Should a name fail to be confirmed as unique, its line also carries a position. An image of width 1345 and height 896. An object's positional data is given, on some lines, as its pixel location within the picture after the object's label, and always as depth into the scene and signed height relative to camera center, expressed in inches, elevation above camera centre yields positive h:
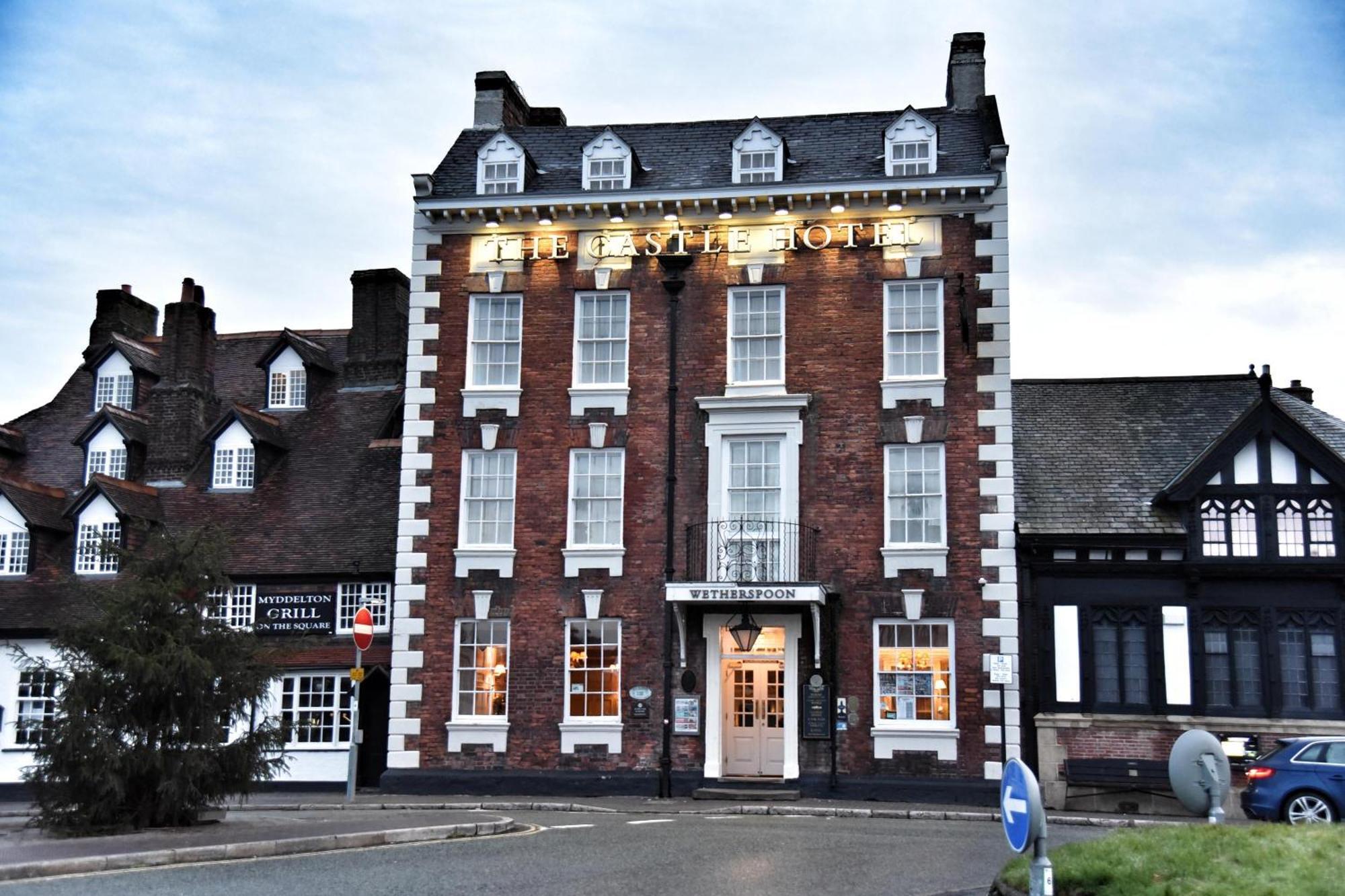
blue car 689.6 -54.8
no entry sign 914.9 +23.6
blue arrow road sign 350.0 -33.4
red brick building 972.6 +138.0
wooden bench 924.6 -68.7
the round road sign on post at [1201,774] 359.9 -26.4
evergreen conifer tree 687.1 -20.4
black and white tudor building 946.1 +45.4
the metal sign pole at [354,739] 914.7 -47.7
